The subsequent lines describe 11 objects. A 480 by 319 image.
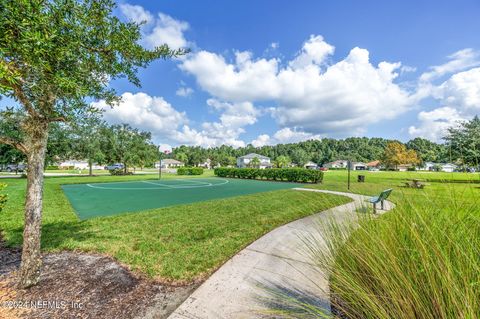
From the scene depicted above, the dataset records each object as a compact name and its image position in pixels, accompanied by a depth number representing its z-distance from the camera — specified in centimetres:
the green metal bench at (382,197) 650
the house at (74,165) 6890
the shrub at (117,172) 3462
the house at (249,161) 8328
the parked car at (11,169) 4297
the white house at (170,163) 8615
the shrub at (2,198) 338
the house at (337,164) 9481
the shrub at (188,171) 3807
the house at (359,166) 8625
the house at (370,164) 8075
